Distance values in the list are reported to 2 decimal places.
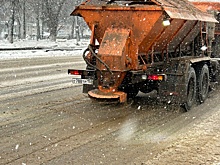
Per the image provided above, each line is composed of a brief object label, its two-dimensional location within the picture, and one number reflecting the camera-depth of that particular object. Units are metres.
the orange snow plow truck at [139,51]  8.12
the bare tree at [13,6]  36.97
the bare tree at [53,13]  44.44
